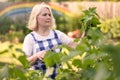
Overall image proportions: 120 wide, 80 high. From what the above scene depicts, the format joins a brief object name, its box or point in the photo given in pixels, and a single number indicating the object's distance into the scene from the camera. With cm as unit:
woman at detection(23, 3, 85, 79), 362
